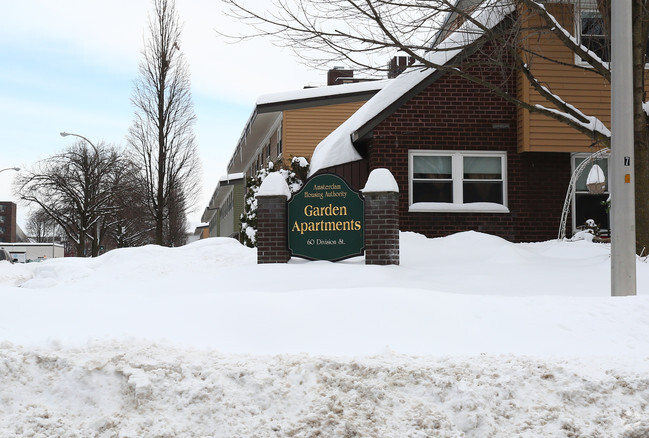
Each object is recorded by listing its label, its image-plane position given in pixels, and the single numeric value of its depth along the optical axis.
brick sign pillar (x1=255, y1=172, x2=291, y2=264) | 12.58
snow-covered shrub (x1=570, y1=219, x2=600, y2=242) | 15.24
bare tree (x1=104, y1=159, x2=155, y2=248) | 47.56
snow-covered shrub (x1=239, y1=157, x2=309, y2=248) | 18.56
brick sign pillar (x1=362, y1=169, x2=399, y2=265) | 12.06
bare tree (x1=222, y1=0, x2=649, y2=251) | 12.68
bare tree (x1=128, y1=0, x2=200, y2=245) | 28.16
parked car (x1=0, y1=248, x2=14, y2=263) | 33.54
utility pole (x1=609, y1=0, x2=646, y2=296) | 8.07
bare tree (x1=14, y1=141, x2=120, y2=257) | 49.94
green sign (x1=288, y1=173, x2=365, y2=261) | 12.45
